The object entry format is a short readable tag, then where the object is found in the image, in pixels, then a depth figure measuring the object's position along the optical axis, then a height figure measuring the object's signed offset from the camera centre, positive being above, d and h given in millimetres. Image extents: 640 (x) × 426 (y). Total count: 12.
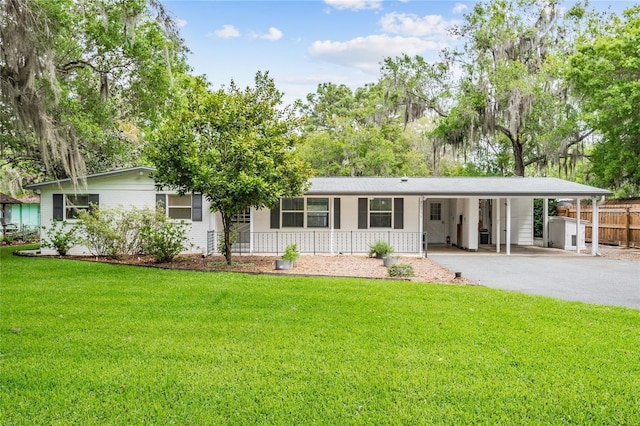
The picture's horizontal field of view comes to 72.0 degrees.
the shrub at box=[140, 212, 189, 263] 11430 -717
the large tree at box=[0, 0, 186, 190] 8359 +3490
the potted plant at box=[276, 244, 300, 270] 10367 -1155
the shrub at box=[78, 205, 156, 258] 12305 -474
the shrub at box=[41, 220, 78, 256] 12906 -738
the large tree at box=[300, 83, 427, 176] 23984 +3785
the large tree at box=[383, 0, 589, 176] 19172 +5975
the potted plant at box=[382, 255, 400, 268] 11132 -1249
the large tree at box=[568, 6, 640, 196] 14664 +4079
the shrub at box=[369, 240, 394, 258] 12742 -1092
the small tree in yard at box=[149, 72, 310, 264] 9789 +1446
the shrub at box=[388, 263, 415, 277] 9188 -1242
